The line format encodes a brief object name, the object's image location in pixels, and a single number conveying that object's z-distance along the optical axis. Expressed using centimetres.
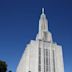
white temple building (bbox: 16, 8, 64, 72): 5836
